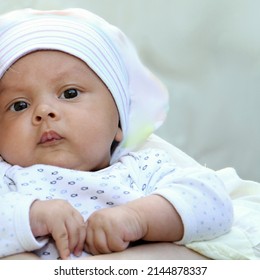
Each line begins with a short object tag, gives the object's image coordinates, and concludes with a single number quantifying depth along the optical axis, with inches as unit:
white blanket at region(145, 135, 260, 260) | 56.7
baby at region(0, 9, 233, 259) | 55.2
